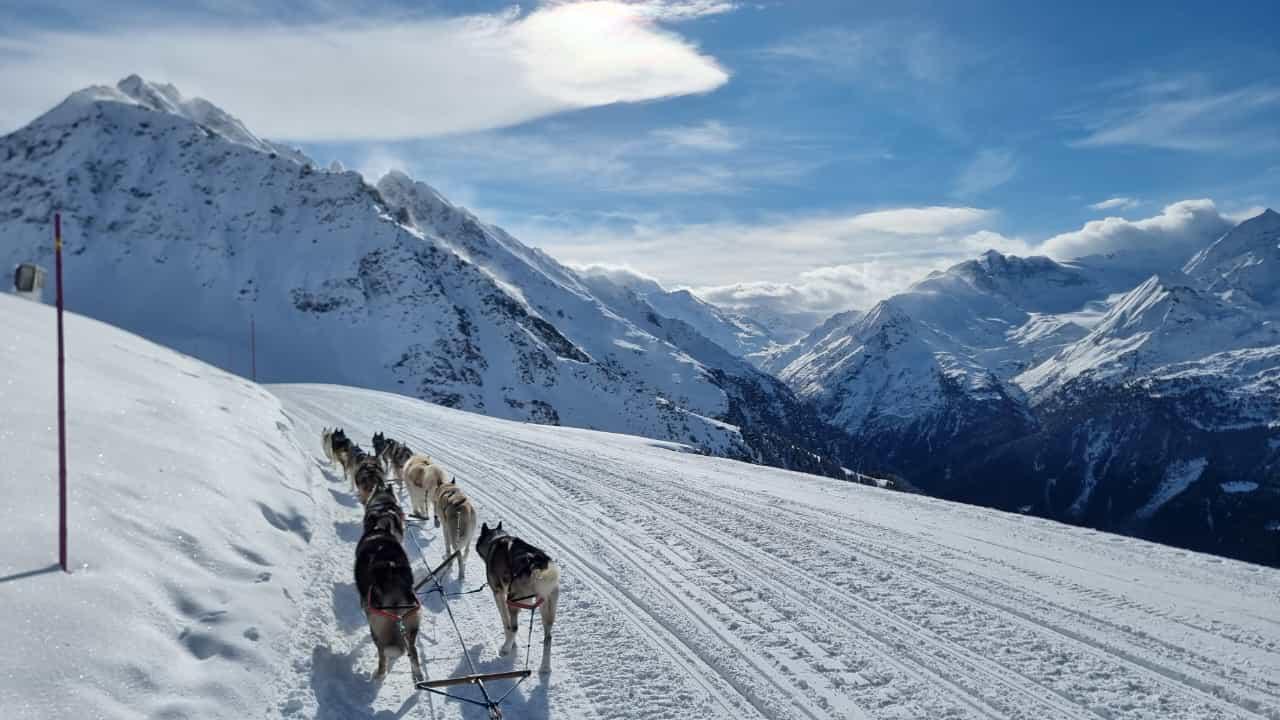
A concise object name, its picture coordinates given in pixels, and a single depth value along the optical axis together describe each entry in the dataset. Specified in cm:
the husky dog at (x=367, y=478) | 1361
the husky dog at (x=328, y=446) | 1905
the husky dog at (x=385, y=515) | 950
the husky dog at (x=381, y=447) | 1848
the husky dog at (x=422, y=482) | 1334
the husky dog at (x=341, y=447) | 1739
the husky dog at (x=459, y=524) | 1064
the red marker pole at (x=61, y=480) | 660
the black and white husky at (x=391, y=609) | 706
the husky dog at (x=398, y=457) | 1719
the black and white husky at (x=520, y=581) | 775
